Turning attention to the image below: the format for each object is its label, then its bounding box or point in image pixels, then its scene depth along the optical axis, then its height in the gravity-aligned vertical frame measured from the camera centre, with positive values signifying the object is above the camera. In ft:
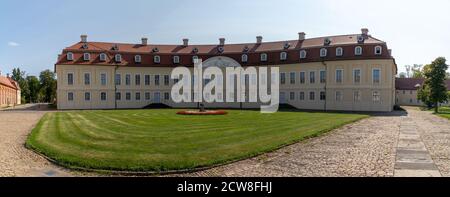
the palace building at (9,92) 223.88 +1.42
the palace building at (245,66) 125.90 +10.06
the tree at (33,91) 323.18 +2.77
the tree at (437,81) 123.13 +4.12
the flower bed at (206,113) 91.45 -5.67
